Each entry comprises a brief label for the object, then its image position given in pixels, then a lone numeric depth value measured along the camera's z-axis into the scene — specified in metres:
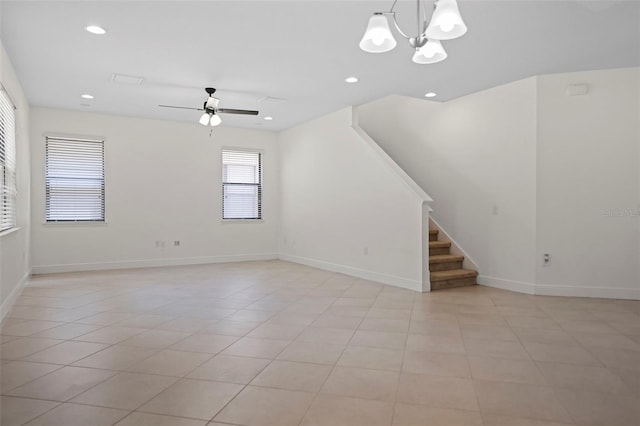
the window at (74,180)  6.54
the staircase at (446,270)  5.27
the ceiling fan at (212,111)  5.18
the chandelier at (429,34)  2.10
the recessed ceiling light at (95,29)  3.45
